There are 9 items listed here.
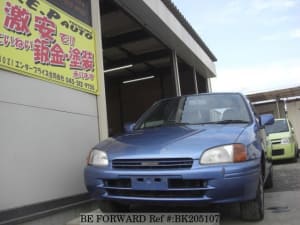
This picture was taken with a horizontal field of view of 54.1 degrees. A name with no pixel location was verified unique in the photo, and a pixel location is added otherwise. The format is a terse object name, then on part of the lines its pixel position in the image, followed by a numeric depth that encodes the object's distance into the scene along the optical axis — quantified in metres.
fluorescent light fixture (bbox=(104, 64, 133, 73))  11.25
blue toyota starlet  2.68
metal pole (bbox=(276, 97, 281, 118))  16.25
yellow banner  3.31
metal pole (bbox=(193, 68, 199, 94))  11.04
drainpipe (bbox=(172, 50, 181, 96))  9.21
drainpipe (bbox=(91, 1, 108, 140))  4.60
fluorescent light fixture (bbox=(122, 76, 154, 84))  13.00
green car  9.22
